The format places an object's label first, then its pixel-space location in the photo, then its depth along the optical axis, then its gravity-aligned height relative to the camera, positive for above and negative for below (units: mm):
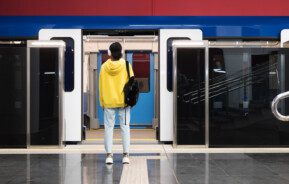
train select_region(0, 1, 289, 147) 8008 +231
